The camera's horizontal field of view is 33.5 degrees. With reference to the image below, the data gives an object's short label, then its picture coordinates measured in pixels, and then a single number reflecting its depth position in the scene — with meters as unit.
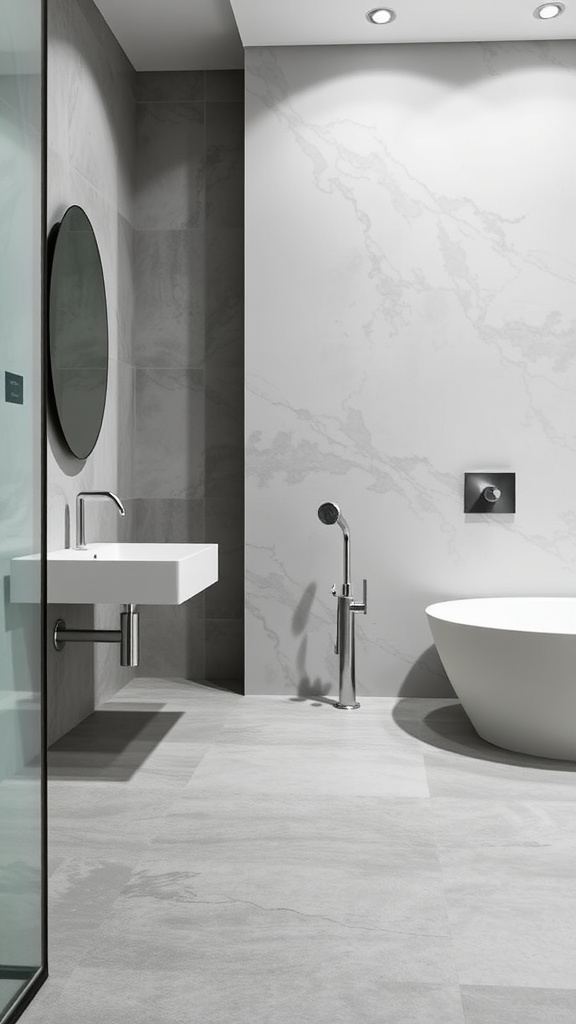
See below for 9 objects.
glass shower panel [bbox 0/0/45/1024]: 1.50
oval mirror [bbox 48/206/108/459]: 3.14
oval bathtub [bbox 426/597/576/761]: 2.86
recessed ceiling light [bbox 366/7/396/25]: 3.51
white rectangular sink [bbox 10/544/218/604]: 2.66
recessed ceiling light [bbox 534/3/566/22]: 3.46
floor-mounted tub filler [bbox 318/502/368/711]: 3.61
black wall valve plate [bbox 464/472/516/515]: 3.80
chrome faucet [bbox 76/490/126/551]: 3.28
